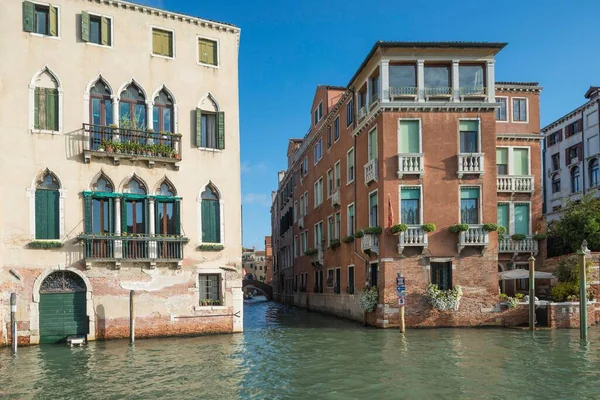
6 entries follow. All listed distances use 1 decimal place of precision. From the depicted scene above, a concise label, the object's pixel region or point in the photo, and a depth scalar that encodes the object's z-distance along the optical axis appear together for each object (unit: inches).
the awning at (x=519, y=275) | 948.4
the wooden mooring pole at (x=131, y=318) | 710.5
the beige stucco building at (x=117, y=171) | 697.0
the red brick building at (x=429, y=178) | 868.6
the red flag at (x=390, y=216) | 878.4
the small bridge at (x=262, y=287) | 2089.6
